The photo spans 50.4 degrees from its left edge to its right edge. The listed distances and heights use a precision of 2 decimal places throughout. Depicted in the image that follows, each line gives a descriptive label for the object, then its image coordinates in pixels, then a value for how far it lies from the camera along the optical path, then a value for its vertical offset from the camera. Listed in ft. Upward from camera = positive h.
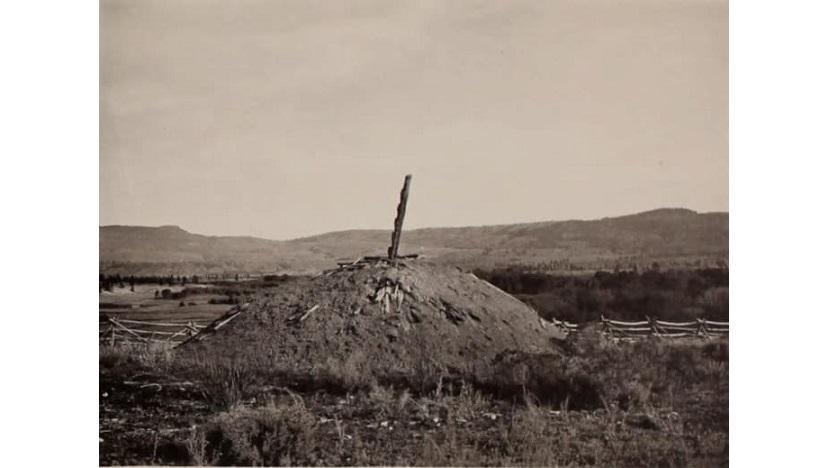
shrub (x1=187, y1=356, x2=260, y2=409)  29.12 -4.48
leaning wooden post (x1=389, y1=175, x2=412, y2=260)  30.40 +0.77
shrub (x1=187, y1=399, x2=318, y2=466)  28.25 -6.23
